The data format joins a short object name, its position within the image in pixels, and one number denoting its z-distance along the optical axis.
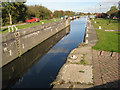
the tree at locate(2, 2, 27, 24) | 22.94
